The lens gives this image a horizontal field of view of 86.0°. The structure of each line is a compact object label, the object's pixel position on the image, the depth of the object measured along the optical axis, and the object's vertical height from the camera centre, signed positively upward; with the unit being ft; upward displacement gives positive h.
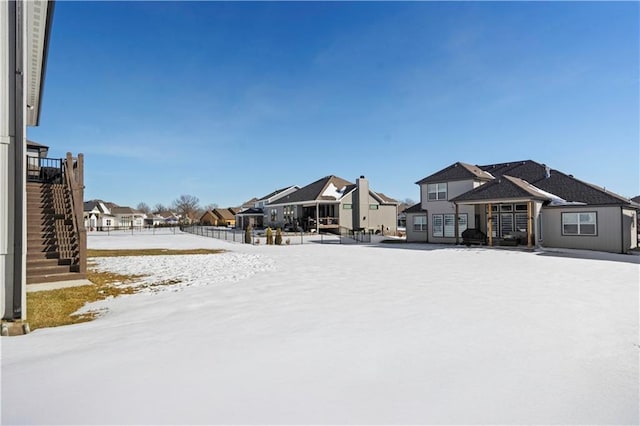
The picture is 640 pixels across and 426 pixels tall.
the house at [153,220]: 334.34 +1.56
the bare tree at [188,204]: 342.97 +17.74
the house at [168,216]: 361.30 +6.36
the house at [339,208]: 127.34 +4.76
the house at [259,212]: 165.68 +4.66
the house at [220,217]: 262.69 +3.23
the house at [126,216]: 273.33 +4.74
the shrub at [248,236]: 94.12 -4.23
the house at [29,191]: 19.12 +2.72
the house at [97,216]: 219.61 +4.31
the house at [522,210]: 64.85 +1.79
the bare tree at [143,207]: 499.67 +21.58
